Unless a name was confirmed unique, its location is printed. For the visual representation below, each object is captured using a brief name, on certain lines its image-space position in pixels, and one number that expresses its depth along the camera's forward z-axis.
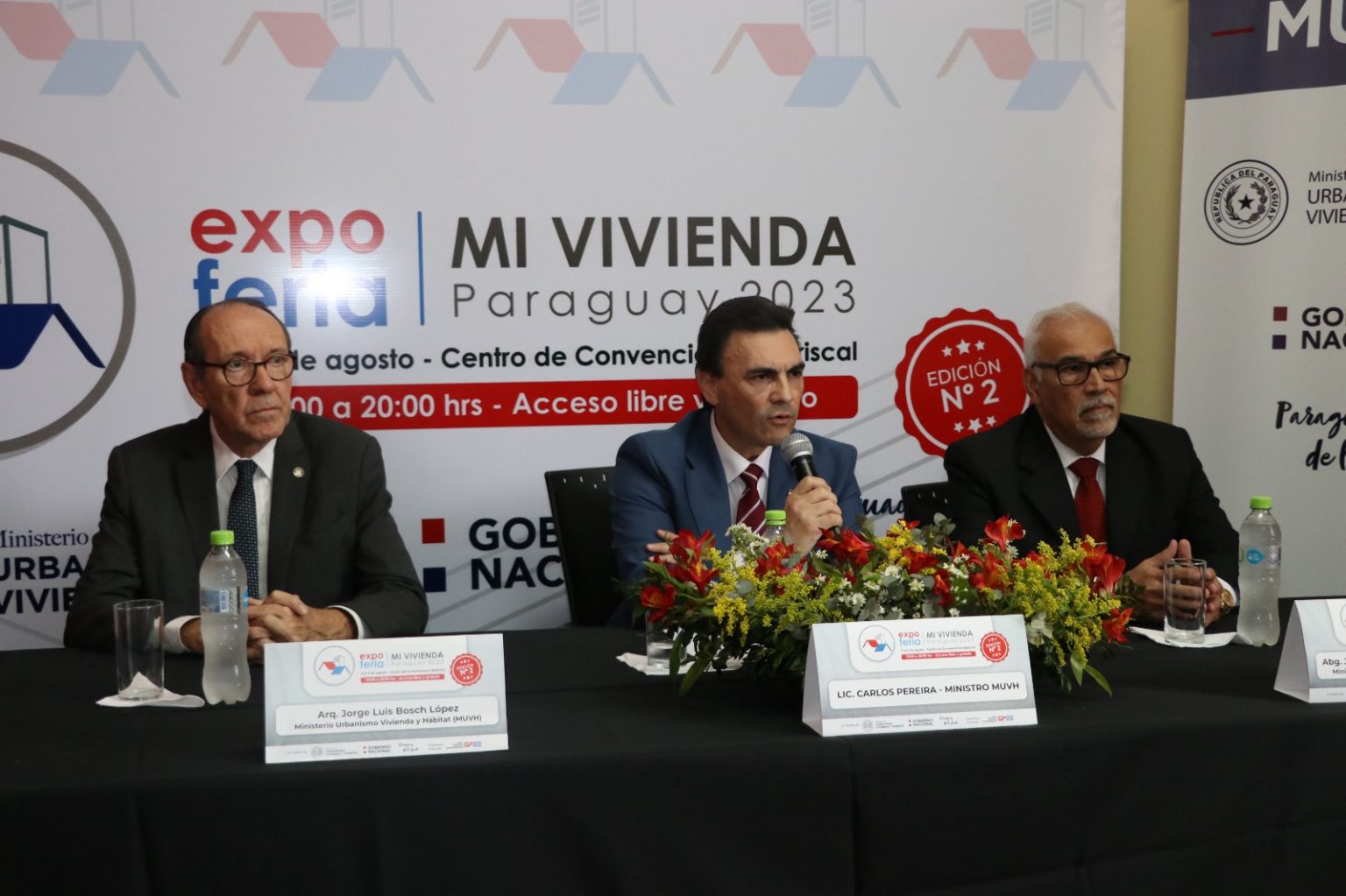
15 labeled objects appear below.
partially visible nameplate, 1.84
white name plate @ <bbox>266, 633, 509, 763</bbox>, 1.58
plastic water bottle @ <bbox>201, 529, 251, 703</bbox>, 1.86
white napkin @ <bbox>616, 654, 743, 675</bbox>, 2.03
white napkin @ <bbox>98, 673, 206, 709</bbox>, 1.83
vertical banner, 3.89
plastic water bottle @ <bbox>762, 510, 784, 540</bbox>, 2.00
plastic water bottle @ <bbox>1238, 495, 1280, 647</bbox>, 2.15
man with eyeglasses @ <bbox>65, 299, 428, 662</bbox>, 2.61
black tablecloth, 1.48
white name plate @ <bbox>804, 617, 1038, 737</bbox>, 1.68
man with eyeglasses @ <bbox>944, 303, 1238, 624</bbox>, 2.92
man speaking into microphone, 2.86
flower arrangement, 1.79
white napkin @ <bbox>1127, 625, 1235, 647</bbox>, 2.21
